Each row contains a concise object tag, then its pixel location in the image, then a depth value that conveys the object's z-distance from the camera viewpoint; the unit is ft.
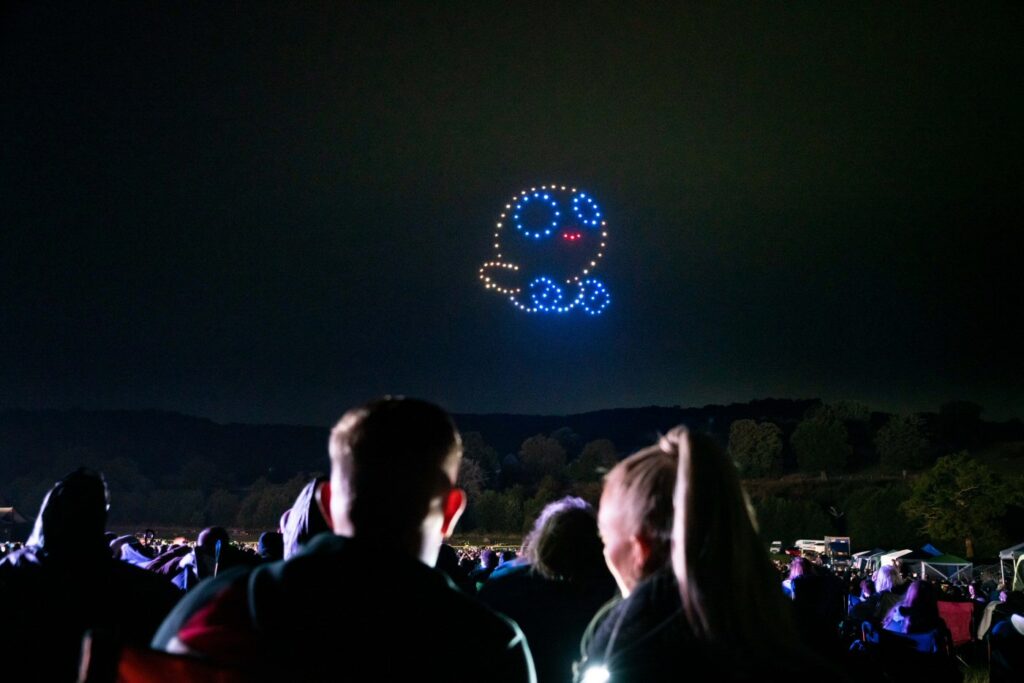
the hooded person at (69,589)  12.14
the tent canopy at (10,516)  103.35
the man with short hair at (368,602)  6.40
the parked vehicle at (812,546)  217.19
